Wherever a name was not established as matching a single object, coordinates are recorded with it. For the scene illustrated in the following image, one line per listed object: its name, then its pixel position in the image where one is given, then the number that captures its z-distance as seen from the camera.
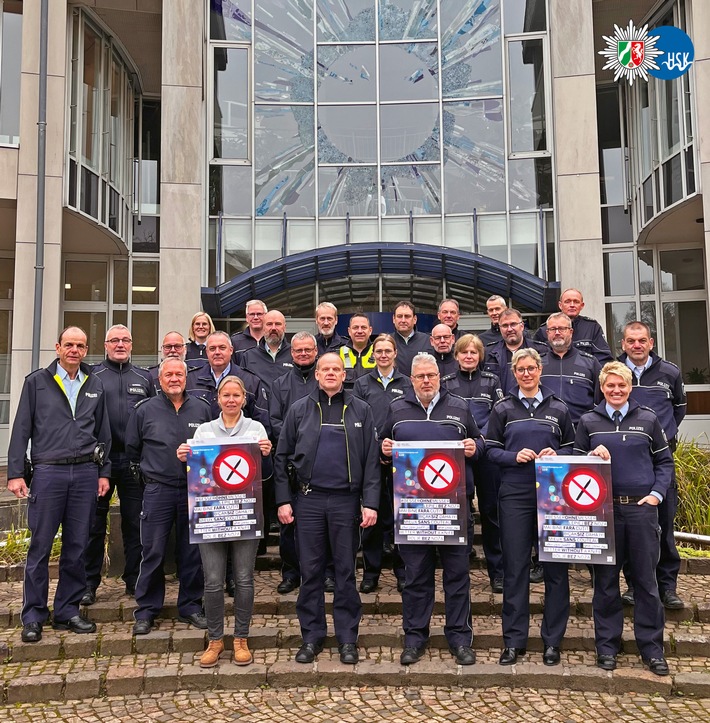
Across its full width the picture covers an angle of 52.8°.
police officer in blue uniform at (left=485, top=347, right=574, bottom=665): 5.01
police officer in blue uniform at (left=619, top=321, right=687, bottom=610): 5.62
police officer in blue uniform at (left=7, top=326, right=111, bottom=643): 5.41
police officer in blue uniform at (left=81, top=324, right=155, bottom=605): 6.07
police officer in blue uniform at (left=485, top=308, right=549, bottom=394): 6.63
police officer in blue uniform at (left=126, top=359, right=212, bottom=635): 5.42
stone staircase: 4.87
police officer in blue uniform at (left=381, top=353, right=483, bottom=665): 5.04
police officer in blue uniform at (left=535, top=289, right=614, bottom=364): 7.05
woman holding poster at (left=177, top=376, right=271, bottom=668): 5.05
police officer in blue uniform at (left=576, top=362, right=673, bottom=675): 4.84
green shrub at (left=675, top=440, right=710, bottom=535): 7.55
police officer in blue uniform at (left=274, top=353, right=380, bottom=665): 5.08
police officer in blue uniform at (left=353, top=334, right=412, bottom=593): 6.10
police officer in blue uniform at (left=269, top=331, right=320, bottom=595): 5.99
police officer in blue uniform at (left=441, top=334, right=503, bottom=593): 6.09
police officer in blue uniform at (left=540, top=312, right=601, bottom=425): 6.14
